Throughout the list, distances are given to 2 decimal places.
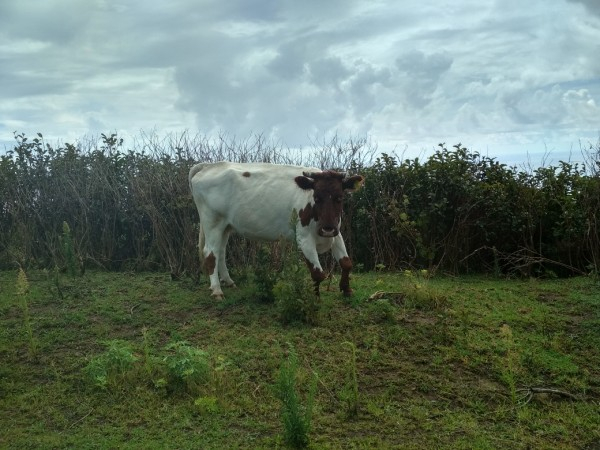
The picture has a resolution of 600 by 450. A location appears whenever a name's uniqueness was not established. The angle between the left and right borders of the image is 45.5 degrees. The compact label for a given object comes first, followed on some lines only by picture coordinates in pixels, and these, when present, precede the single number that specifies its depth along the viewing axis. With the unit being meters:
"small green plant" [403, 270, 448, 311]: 8.73
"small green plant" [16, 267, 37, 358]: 7.71
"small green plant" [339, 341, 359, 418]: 6.25
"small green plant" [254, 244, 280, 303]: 9.15
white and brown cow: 9.03
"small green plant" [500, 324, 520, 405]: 6.57
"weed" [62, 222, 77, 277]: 10.38
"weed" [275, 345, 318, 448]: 5.48
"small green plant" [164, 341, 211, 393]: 6.70
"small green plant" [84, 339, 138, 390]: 6.90
